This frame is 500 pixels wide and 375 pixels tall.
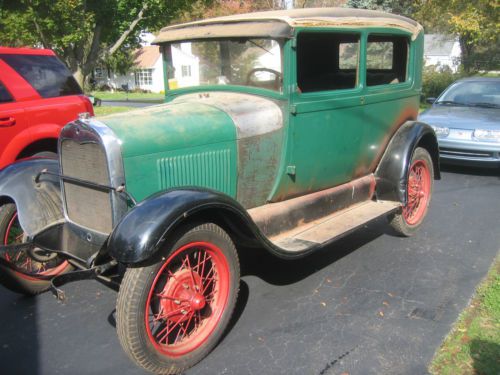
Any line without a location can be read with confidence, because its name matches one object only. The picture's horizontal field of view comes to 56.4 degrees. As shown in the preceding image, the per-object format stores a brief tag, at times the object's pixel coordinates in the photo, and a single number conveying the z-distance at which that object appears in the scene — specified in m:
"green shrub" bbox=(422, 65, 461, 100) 18.55
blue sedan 6.84
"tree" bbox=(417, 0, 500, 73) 14.40
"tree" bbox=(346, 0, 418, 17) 17.86
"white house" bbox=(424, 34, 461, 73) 48.28
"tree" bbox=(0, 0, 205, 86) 12.92
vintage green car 2.60
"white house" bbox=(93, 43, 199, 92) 46.56
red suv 4.87
